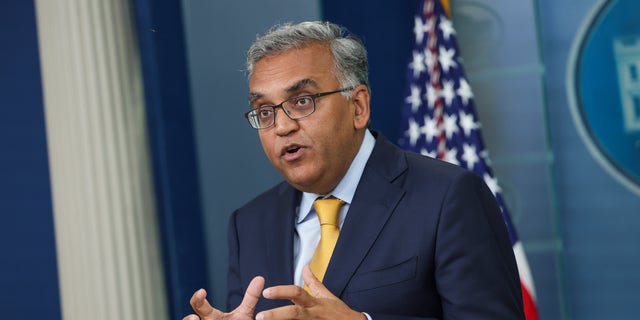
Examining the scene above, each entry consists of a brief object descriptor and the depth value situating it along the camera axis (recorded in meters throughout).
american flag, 3.92
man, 2.59
